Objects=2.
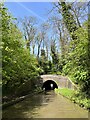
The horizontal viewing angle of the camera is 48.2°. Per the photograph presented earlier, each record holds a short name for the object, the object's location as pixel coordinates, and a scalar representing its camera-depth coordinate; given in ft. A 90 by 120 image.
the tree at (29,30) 58.16
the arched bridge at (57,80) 44.74
